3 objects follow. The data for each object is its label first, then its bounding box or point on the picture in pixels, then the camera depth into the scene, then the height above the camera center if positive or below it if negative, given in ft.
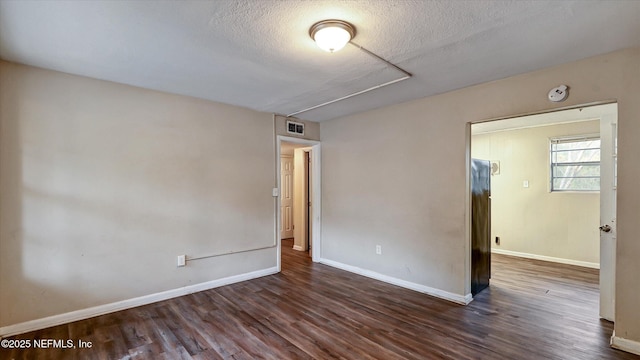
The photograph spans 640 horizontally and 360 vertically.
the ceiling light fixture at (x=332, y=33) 6.38 +3.25
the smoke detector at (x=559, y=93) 8.47 +2.41
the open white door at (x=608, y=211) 9.14 -1.23
